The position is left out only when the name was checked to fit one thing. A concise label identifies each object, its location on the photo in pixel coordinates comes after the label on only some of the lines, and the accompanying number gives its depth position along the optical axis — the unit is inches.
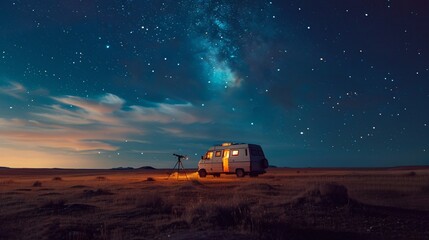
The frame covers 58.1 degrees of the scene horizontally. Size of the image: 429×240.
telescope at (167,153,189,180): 1249.8
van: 1228.5
